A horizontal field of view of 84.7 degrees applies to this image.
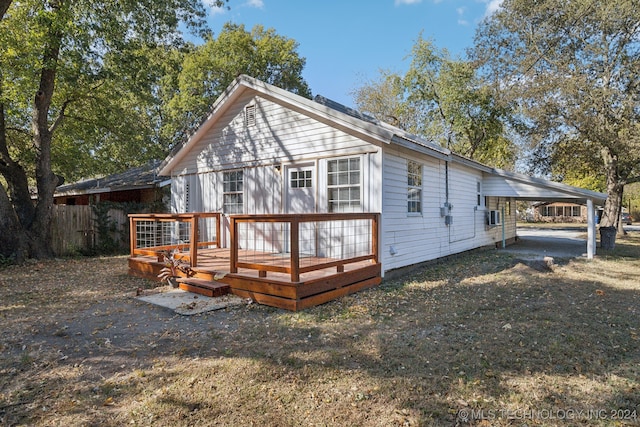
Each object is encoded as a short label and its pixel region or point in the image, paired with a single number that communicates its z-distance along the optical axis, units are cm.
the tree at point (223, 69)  2256
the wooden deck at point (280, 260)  553
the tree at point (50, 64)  980
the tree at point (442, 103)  2131
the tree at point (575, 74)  1523
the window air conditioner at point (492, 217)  1280
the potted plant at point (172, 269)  693
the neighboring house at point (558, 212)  4184
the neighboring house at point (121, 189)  1462
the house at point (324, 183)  730
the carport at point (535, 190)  1062
